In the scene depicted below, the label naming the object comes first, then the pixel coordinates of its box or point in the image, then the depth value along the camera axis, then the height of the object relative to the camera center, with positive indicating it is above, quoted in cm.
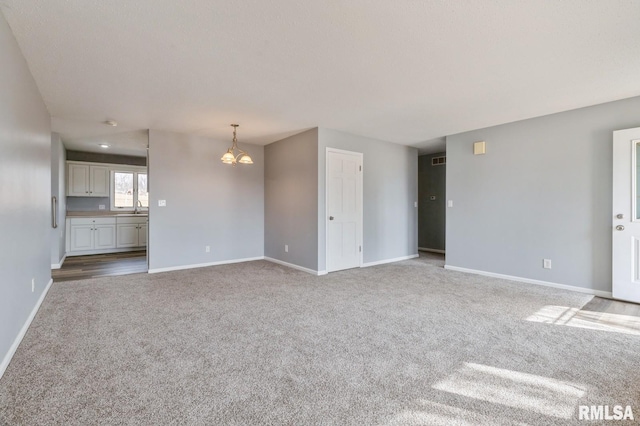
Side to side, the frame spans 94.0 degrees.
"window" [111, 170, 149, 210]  781 +55
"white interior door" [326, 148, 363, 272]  519 +1
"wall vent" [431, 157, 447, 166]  750 +125
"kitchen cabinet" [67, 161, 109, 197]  711 +76
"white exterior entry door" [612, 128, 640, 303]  355 -6
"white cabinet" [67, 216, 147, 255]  676 -55
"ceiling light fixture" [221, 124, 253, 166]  482 +85
